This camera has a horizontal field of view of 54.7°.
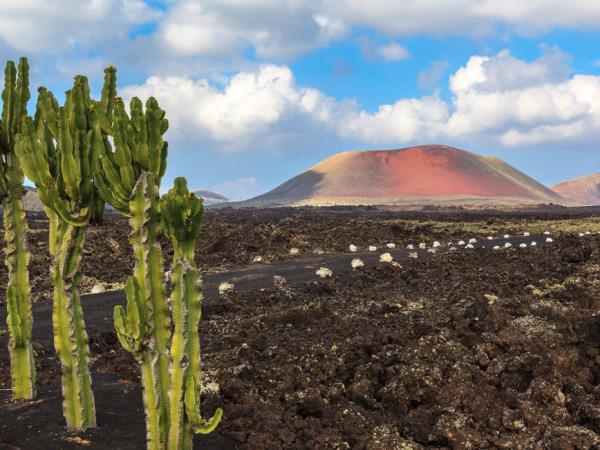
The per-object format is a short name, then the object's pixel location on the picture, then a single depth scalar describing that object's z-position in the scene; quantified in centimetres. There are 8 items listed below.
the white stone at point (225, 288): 1634
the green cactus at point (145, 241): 573
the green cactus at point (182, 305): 564
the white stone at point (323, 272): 1795
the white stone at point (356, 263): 1946
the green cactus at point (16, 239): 805
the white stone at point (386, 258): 2034
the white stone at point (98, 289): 1781
